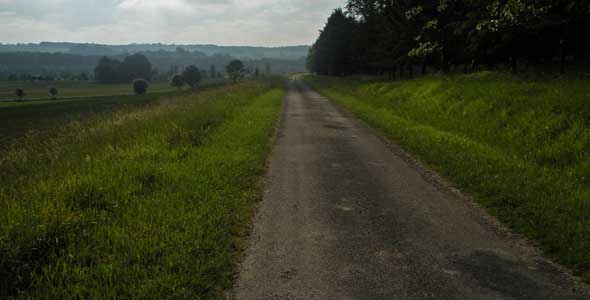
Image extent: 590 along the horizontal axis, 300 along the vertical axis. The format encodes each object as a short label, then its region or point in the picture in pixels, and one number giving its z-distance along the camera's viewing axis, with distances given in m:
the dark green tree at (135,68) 153.00
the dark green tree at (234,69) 113.00
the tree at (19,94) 82.55
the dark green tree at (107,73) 148.25
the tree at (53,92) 92.25
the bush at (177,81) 119.75
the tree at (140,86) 92.12
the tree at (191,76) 121.25
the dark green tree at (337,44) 61.88
